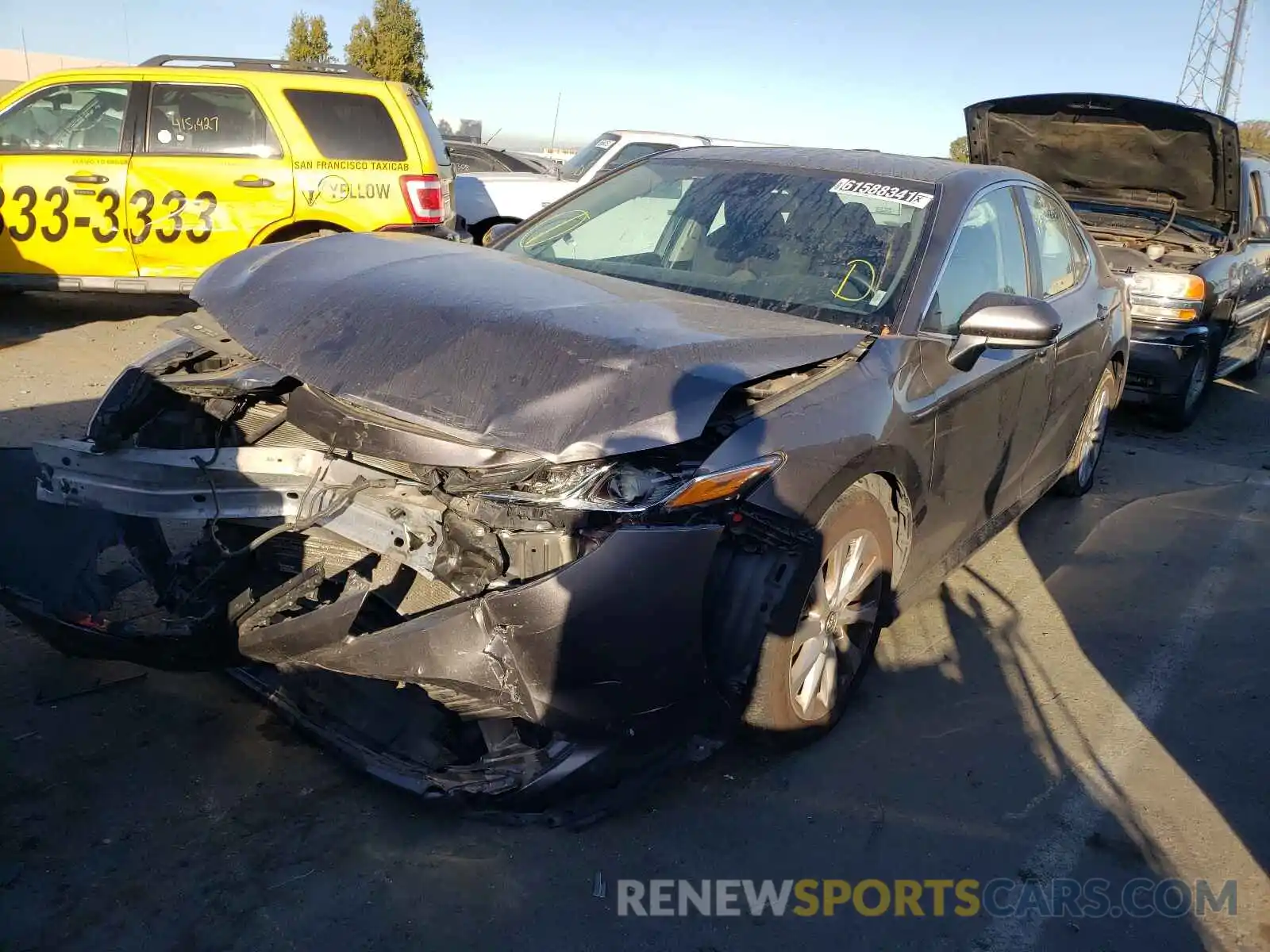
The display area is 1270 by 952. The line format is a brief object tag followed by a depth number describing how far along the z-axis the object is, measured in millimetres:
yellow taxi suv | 7559
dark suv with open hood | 7441
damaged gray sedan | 2555
